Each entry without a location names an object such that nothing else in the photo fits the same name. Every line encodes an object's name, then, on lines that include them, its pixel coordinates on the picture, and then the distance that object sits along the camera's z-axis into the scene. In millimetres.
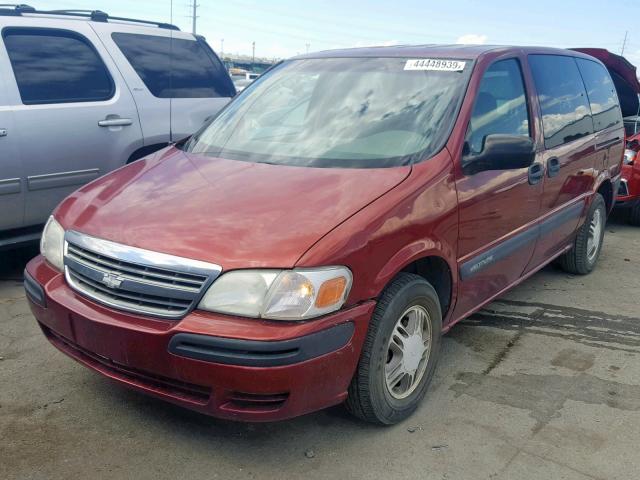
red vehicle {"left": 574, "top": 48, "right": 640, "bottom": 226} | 6848
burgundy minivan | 2439
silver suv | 4562
